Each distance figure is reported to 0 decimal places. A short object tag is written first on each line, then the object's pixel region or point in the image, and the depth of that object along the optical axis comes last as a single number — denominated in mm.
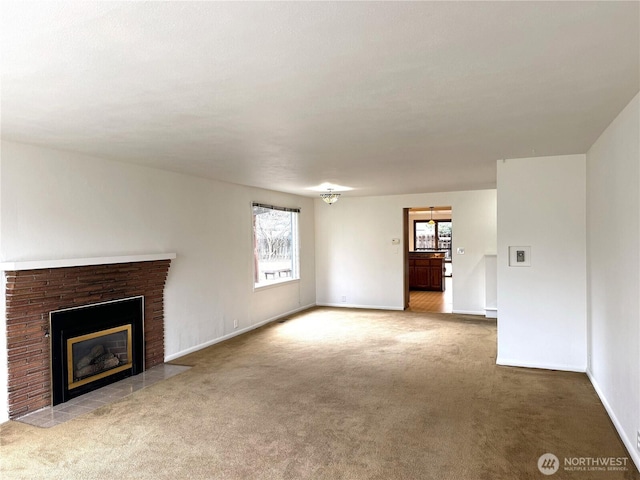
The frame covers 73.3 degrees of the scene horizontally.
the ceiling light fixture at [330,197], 6813
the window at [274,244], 7230
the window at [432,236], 13852
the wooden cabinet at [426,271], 11008
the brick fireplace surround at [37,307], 3523
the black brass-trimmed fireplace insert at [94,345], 3885
